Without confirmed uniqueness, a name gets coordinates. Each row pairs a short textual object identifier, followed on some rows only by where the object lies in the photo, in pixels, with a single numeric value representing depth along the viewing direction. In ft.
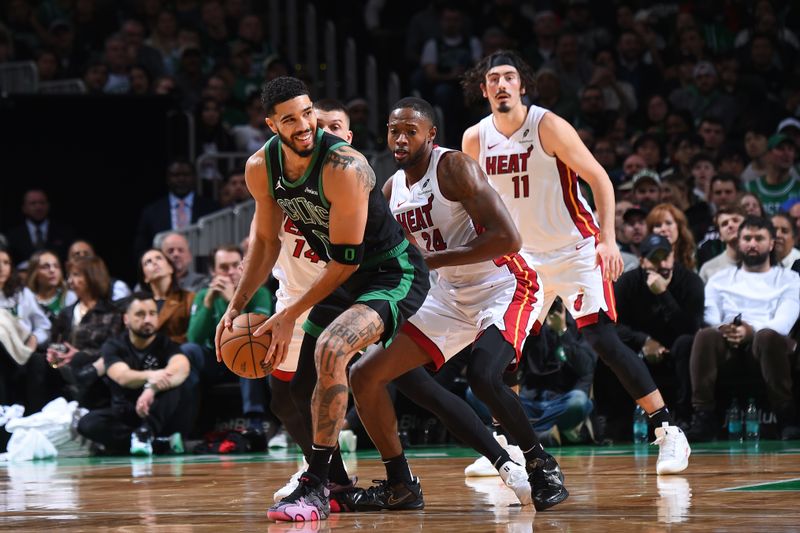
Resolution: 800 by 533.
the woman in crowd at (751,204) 59.71
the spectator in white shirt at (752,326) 55.11
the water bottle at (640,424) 56.75
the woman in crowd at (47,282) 65.67
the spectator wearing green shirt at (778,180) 66.03
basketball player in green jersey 30.78
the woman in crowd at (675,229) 58.39
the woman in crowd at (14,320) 60.03
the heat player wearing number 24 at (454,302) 32.63
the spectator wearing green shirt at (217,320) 59.52
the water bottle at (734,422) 57.06
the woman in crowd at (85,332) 59.93
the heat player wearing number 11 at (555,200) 41.14
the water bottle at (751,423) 56.34
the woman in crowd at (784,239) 58.59
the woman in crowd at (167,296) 61.93
